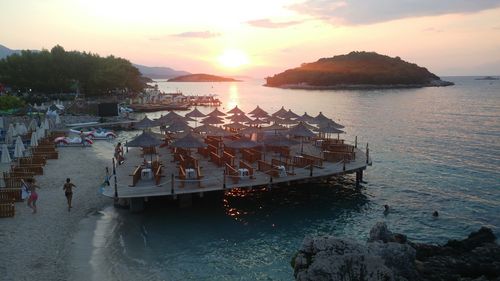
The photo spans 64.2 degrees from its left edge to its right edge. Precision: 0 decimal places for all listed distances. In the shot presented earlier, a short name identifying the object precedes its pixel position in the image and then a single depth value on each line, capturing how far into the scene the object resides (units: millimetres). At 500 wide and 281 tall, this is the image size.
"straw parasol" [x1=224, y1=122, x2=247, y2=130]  39388
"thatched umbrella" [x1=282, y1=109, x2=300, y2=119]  41194
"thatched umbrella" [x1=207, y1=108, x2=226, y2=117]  42000
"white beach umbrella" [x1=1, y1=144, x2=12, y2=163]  29781
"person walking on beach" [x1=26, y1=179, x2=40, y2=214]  20375
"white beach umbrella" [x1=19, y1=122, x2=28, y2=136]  40006
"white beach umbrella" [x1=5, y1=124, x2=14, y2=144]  36625
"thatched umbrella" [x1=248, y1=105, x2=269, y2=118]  41534
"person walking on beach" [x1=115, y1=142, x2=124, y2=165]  29281
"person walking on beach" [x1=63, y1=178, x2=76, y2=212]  21266
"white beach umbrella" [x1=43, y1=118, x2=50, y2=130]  44862
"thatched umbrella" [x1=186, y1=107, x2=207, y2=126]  44044
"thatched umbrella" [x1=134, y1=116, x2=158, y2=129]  36853
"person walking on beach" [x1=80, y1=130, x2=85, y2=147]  41294
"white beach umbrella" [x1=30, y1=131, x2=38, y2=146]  35438
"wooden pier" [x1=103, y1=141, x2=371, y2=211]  22406
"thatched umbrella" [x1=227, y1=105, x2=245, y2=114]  43856
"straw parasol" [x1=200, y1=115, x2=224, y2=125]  37438
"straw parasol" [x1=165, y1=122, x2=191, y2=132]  33500
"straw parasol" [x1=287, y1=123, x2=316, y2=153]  30281
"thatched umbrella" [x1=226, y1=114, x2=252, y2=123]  41469
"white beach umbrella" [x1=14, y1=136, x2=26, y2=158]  30000
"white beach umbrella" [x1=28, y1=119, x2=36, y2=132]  43269
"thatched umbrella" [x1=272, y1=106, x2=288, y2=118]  42391
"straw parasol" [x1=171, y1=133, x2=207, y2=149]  25922
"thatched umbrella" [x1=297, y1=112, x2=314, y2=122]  39625
